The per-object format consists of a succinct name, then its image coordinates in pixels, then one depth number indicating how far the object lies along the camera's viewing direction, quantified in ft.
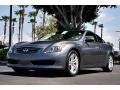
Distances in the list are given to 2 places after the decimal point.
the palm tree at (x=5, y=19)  171.08
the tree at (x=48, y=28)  116.32
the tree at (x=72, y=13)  48.32
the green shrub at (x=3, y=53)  53.25
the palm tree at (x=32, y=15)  157.65
